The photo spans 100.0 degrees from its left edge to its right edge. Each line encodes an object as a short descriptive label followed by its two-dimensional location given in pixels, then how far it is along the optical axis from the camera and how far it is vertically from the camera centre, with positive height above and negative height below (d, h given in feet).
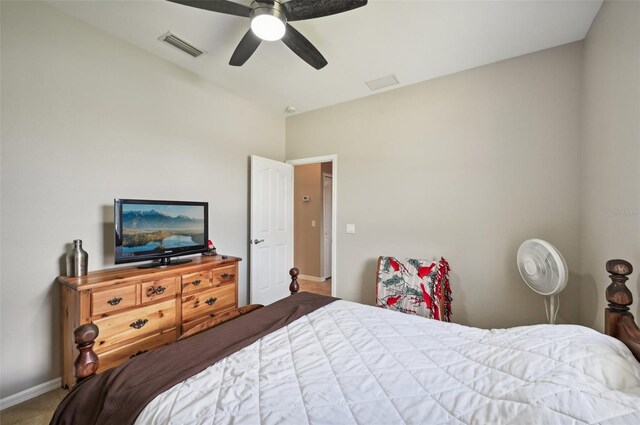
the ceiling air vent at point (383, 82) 9.52 +4.74
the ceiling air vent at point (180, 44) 7.42 +4.81
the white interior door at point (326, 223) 17.30 -0.75
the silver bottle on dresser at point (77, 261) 6.47 -1.22
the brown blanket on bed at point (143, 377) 2.96 -2.07
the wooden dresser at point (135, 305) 6.05 -2.40
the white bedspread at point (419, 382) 2.64 -2.06
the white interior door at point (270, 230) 11.14 -0.83
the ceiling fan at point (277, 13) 5.13 +3.99
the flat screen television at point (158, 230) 7.06 -0.54
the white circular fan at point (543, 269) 6.30 -1.38
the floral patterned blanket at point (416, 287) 8.68 -2.56
